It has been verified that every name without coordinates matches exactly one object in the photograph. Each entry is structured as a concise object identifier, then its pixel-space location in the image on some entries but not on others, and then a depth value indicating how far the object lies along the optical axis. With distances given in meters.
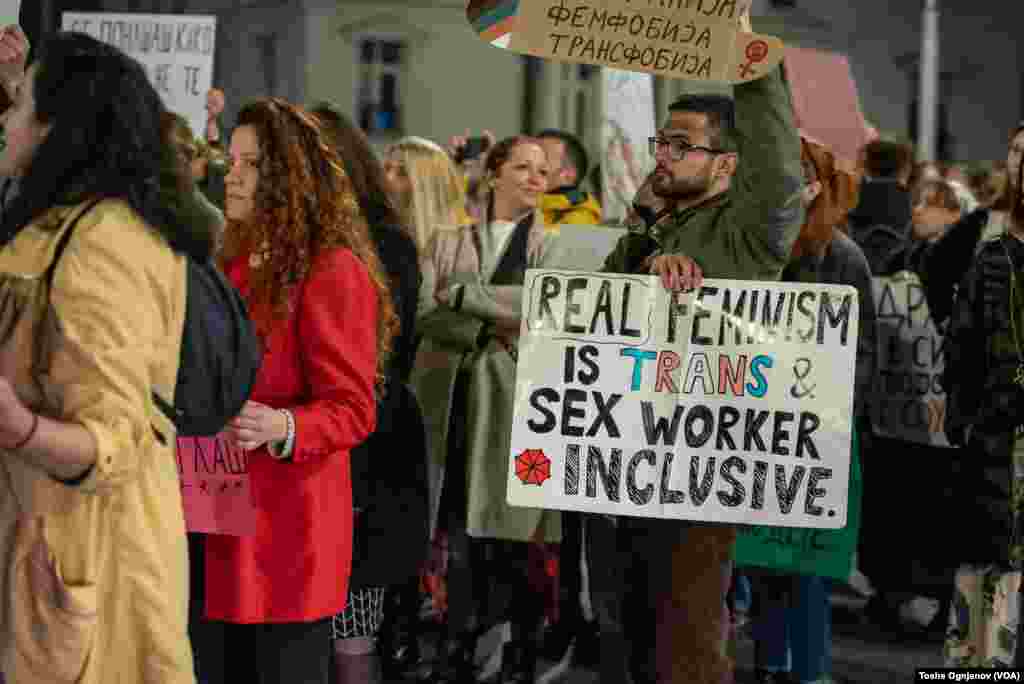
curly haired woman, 3.78
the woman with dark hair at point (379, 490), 4.83
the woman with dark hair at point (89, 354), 2.91
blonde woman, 6.96
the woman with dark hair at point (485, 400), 6.05
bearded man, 4.51
